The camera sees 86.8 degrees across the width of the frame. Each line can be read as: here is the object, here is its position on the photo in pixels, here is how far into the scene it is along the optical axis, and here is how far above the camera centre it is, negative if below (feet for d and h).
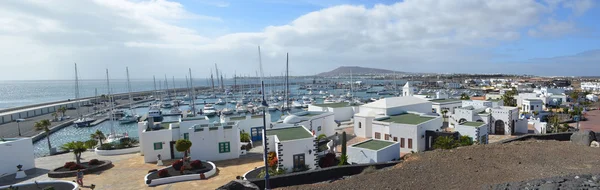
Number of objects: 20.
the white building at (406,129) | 84.27 -14.86
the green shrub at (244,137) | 90.53 -16.39
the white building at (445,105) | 136.15 -13.57
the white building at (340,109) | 127.20 -13.32
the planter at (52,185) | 55.88 -17.70
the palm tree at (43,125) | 104.88 -13.21
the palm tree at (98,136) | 95.46 -15.74
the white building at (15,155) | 67.72 -15.04
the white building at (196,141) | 75.77 -14.37
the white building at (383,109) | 102.12 -11.64
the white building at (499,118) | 102.94 -15.01
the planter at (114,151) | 83.76 -18.23
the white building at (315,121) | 96.66 -13.34
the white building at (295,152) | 64.18 -15.05
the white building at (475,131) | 85.30 -15.67
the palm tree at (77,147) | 70.64 -14.17
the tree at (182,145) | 67.33 -13.54
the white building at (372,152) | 67.36 -16.53
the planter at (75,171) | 66.28 -18.45
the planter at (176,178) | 59.00 -18.48
